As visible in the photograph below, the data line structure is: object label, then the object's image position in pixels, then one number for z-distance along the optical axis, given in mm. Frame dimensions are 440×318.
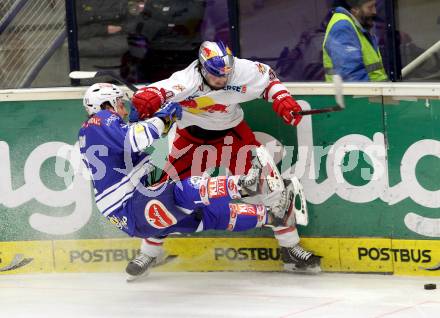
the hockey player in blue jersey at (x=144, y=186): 13406
